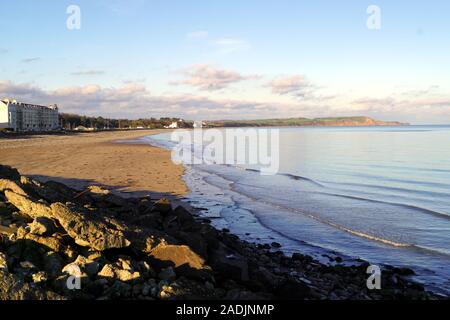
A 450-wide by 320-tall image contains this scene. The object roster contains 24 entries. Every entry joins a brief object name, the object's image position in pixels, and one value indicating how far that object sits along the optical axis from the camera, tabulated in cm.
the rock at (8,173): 1105
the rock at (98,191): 1075
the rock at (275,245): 1015
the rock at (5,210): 752
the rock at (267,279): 645
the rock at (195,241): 688
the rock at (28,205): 710
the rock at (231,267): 624
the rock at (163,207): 1027
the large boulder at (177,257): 609
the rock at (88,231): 628
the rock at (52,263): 547
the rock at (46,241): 607
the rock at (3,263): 510
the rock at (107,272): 543
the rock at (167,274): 569
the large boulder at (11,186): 816
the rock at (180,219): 934
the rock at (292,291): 598
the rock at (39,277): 516
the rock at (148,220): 865
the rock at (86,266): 543
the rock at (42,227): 628
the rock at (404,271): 852
